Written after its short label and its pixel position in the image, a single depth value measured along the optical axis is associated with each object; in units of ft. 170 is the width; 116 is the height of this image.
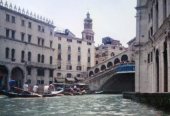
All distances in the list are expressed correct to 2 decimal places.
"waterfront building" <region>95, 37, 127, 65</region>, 288.12
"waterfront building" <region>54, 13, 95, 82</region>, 241.96
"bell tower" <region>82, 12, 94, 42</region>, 276.82
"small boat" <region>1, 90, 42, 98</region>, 120.98
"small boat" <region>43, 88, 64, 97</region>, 141.94
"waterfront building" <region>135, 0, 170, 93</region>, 93.20
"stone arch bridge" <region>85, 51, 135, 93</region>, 199.11
